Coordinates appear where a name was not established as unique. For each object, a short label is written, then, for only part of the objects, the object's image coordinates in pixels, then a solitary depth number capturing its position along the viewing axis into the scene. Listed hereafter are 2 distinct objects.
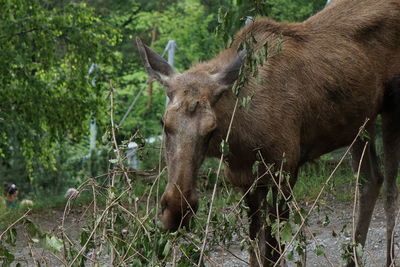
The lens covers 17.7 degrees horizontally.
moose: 8.42
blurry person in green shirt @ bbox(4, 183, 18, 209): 20.01
